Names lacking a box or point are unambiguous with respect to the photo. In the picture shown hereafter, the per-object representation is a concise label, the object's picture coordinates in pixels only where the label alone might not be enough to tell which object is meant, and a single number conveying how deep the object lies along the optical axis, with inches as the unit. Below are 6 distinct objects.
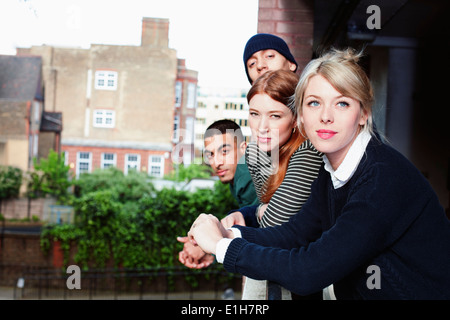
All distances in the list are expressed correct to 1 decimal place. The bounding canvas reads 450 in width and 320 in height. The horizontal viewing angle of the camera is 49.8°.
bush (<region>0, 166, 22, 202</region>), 844.0
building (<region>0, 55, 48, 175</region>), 888.9
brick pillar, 137.8
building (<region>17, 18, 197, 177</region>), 1049.5
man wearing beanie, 83.3
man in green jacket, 84.0
